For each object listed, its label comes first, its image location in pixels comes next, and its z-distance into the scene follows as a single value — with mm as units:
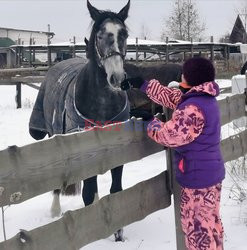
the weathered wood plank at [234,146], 4117
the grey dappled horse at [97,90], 3787
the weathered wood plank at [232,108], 4072
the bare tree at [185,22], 39281
